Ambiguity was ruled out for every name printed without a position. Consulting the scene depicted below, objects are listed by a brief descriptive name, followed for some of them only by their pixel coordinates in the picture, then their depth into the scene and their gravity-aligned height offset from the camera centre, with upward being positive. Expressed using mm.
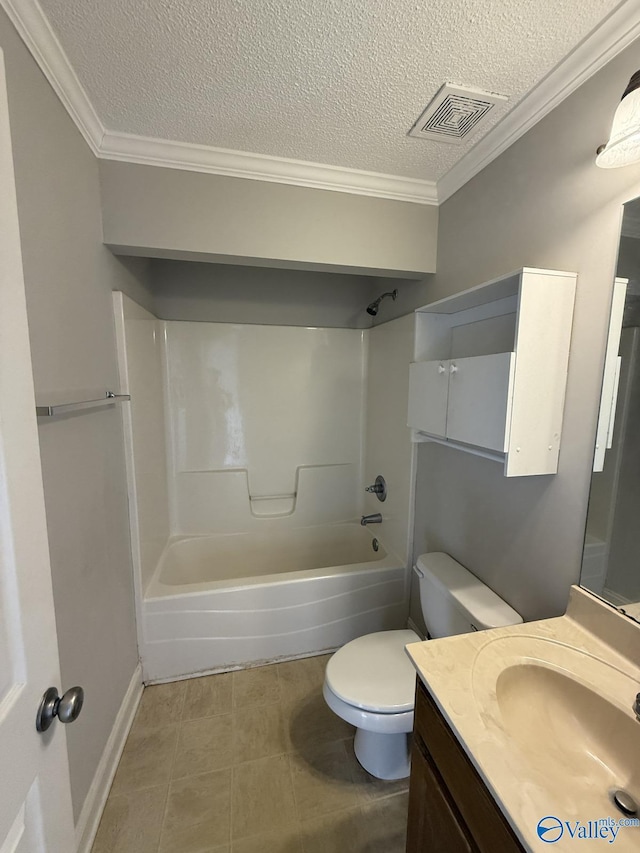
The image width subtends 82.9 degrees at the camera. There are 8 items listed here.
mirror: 949 -202
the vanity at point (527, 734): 634 -729
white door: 555 -356
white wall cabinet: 1081 +16
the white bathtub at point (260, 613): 1871 -1265
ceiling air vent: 1166 +922
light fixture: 790 +557
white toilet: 1302 -1137
